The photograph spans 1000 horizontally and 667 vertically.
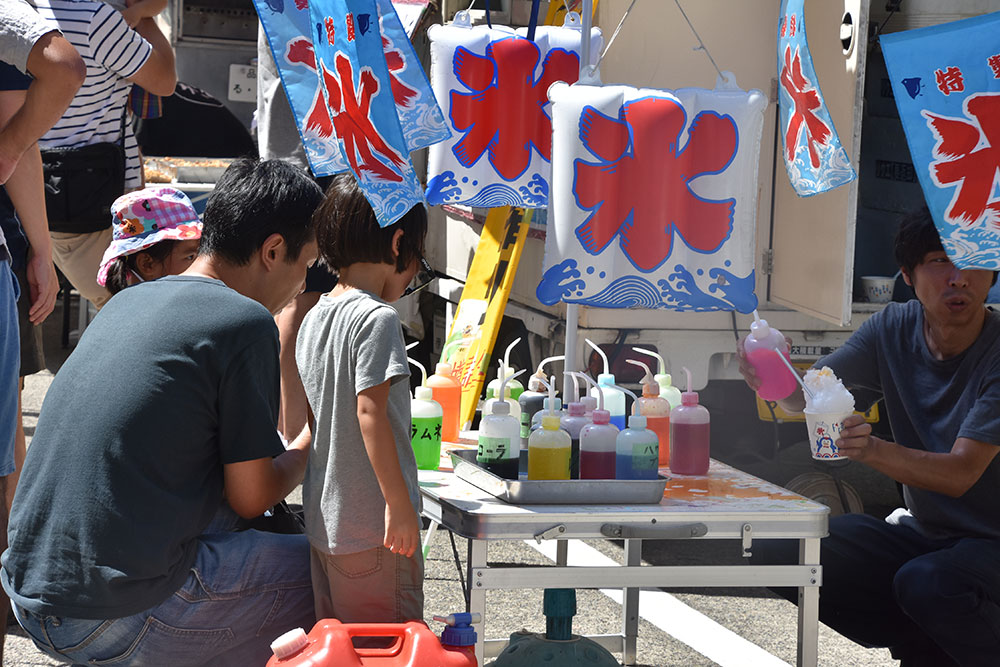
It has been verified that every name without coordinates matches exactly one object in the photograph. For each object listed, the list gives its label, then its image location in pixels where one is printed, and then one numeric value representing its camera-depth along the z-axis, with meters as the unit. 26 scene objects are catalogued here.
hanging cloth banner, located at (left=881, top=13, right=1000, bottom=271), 5.37
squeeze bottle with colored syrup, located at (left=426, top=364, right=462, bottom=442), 6.75
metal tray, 5.27
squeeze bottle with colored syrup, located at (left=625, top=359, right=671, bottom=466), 6.29
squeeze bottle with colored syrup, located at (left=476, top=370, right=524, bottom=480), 5.58
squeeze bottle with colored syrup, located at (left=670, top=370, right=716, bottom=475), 6.05
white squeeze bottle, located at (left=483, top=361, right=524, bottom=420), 5.79
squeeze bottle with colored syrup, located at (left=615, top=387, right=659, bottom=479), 5.50
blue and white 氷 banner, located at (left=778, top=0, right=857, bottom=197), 6.23
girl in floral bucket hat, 6.20
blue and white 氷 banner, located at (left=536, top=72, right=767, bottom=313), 6.30
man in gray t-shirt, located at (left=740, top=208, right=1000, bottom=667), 5.79
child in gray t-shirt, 4.92
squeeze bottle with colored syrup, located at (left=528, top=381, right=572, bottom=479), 5.42
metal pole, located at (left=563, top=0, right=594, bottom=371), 6.74
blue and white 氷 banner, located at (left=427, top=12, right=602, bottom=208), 7.57
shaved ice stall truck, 8.14
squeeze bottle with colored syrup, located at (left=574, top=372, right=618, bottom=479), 5.54
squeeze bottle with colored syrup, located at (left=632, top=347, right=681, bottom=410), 6.61
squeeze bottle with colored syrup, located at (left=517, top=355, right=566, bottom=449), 6.52
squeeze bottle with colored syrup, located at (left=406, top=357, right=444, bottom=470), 6.09
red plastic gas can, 4.37
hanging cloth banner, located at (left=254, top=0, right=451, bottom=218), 5.98
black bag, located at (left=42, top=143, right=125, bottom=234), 8.26
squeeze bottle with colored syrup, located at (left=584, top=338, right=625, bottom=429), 6.30
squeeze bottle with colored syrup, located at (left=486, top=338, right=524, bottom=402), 6.31
